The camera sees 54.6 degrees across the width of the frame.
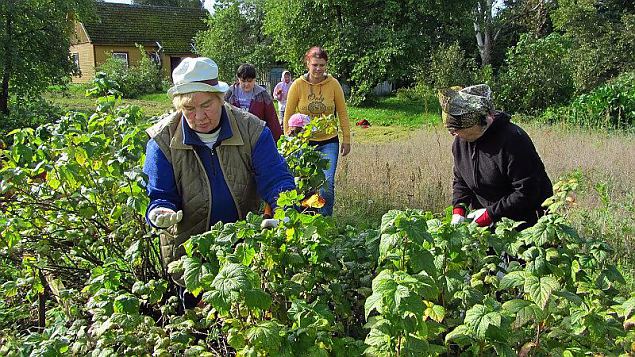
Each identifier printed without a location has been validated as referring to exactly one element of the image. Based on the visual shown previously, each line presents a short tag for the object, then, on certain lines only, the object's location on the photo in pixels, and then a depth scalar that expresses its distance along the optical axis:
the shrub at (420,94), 17.05
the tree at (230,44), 27.73
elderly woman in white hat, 2.62
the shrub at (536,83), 14.80
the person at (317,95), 5.38
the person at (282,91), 9.58
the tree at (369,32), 19.72
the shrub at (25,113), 12.18
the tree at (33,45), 14.52
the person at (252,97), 5.75
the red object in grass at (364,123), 16.47
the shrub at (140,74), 28.38
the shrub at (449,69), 16.08
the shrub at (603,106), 11.10
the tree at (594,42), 15.09
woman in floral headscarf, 2.95
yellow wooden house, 34.97
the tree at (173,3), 58.66
